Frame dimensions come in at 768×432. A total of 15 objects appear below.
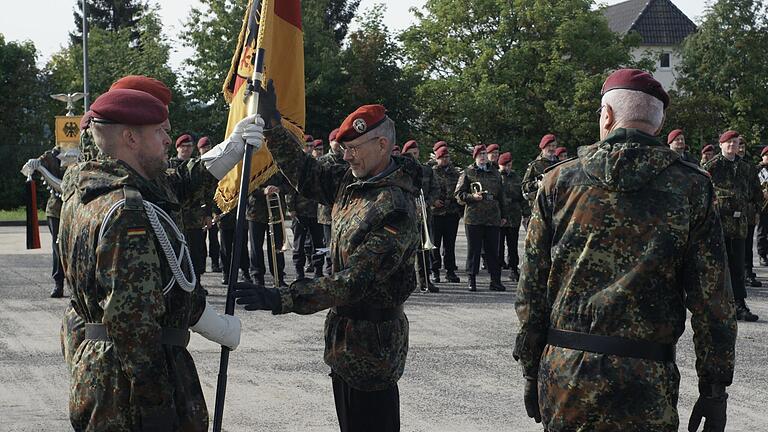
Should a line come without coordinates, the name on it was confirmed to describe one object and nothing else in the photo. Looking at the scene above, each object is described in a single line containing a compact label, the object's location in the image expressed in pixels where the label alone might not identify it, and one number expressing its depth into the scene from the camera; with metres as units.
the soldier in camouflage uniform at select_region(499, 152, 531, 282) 15.91
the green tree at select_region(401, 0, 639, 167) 49.06
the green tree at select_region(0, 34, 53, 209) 41.53
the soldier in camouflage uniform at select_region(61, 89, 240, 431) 3.60
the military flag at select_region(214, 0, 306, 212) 5.89
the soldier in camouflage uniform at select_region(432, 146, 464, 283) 16.08
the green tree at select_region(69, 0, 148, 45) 67.12
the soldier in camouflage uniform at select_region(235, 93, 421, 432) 4.70
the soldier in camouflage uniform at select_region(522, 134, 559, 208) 15.55
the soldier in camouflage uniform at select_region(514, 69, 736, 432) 3.84
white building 82.25
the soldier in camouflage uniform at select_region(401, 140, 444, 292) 14.57
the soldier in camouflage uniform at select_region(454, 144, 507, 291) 15.09
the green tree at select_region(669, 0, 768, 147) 57.62
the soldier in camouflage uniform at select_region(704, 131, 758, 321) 11.50
